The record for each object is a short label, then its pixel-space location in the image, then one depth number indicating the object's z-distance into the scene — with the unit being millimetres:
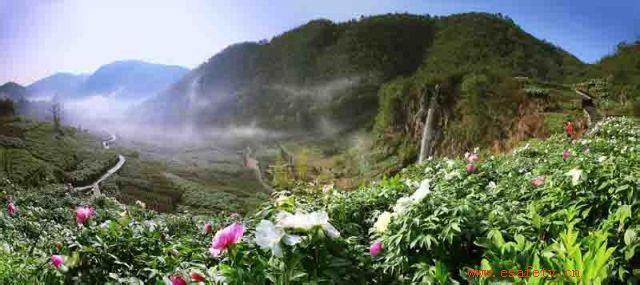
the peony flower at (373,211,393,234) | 2105
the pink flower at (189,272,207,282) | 1789
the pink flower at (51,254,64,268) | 2285
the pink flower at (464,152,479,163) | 4249
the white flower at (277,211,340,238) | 1690
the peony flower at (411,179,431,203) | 2051
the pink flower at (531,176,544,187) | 2877
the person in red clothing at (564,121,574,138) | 8719
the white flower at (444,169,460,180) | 3639
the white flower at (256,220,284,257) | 1633
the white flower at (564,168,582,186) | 2357
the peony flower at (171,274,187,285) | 1760
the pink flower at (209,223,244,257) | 1760
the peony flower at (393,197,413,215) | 2084
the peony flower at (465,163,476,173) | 3812
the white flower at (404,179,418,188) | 3215
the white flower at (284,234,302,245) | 1626
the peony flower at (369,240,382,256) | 2000
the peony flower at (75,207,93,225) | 2602
